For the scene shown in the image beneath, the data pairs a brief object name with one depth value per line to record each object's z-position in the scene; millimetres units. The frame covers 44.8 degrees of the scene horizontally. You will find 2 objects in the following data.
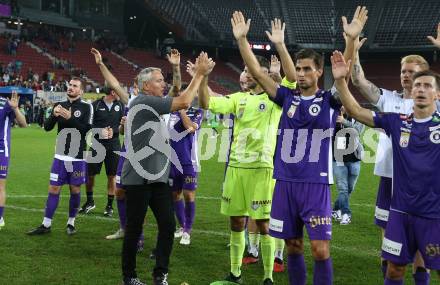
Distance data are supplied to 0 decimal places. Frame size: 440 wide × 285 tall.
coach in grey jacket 5520
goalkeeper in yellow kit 5805
